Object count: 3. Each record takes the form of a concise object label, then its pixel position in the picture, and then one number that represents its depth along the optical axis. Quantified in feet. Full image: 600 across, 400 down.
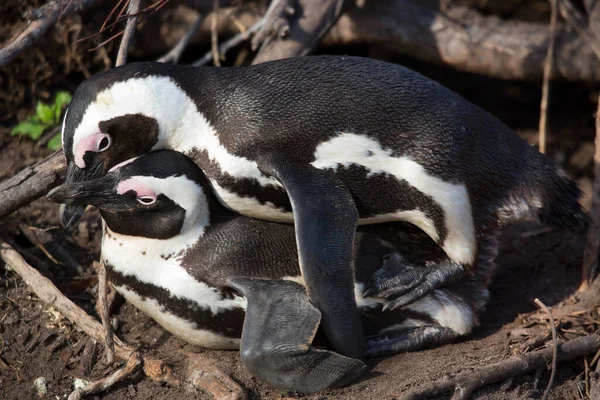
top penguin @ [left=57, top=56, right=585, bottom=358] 15.37
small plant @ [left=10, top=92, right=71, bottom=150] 22.03
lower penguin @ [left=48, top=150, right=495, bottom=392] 14.84
